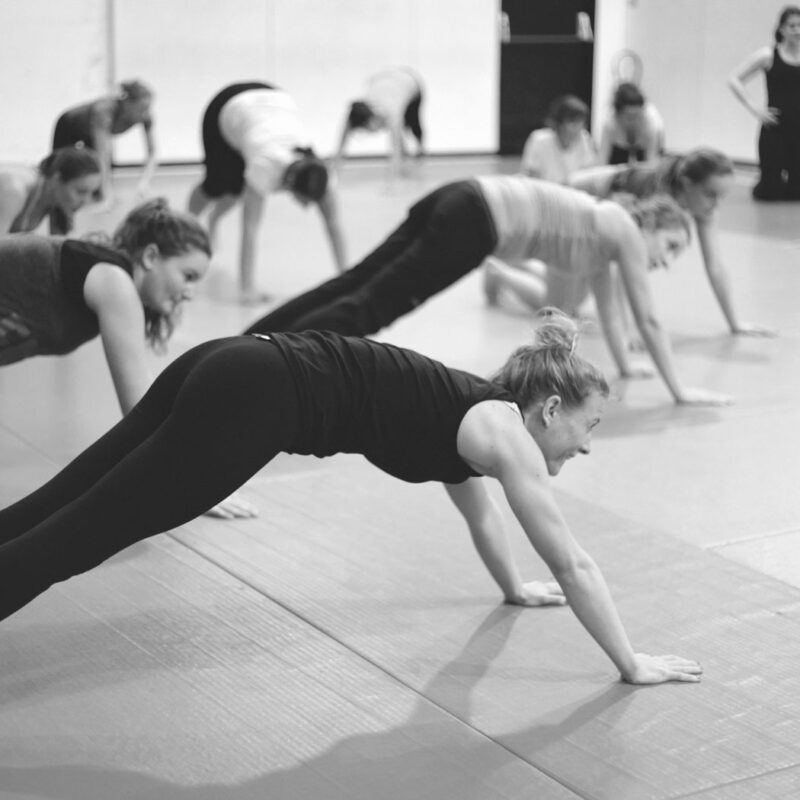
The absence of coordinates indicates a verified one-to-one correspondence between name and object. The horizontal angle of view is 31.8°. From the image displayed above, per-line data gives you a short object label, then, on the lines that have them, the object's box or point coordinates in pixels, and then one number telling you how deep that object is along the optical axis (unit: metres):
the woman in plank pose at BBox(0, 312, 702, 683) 2.48
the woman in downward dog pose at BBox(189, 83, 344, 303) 6.05
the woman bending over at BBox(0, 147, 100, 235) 4.34
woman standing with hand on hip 9.55
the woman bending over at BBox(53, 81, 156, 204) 7.30
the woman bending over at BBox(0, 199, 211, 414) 3.27
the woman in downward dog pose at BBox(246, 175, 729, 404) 4.51
